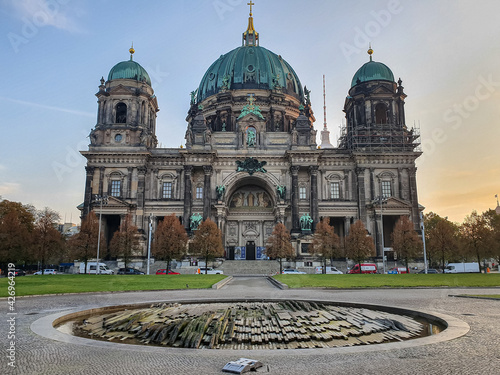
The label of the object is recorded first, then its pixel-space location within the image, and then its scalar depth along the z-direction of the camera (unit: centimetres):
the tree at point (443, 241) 4828
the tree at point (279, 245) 5094
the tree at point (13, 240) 4819
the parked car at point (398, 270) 5256
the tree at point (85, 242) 4975
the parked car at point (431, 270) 5400
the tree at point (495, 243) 4828
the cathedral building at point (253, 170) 6006
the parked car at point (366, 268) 5227
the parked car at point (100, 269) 5006
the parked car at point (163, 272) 4956
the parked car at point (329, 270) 5191
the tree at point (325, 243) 5003
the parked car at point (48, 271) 6360
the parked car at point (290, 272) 4677
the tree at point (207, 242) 4897
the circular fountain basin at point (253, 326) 990
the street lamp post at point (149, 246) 5034
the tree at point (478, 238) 4853
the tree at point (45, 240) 4722
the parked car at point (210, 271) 5006
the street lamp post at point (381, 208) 5631
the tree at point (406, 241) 4941
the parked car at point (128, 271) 4943
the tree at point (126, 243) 4972
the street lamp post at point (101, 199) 5591
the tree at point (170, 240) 4822
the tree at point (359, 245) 4853
